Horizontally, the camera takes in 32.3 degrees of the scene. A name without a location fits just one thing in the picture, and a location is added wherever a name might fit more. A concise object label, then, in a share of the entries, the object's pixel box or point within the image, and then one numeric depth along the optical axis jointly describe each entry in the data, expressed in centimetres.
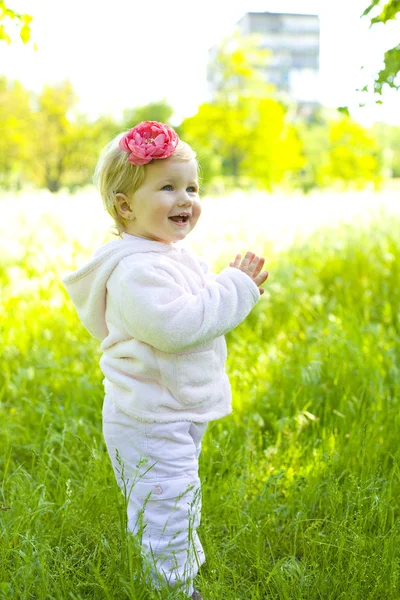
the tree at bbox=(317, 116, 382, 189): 3644
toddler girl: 216
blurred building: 12512
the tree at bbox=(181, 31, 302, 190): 3234
